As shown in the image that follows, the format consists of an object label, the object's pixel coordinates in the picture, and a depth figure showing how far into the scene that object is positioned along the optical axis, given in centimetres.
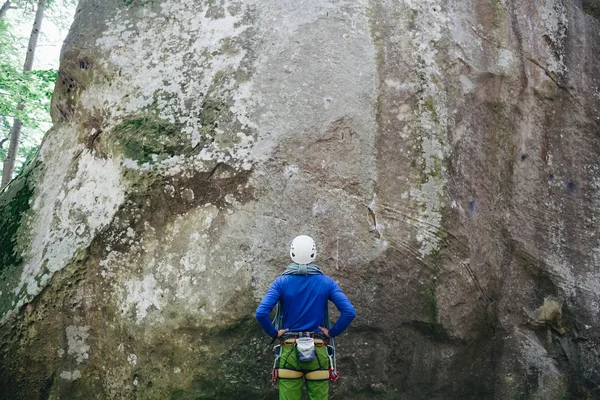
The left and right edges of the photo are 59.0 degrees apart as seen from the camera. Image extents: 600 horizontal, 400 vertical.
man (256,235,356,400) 376
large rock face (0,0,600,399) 449
